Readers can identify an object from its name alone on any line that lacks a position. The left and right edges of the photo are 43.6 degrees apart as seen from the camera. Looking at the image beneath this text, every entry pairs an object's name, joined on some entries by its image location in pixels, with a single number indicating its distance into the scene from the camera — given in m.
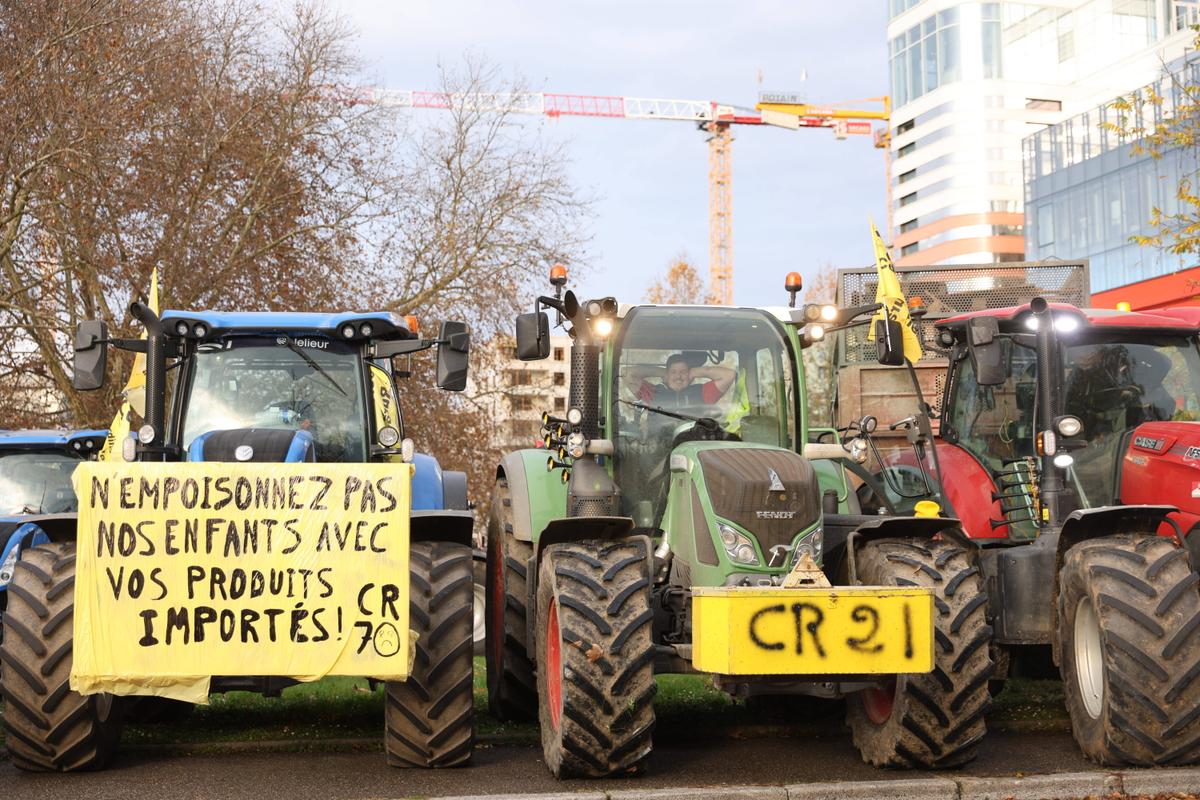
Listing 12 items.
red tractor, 7.69
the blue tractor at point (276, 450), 8.12
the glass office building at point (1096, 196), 47.85
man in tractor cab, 9.20
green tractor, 7.29
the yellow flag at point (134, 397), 10.68
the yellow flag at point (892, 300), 9.20
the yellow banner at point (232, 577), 7.93
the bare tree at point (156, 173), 19.44
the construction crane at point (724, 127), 107.06
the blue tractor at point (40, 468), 13.01
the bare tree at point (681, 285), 65.06
